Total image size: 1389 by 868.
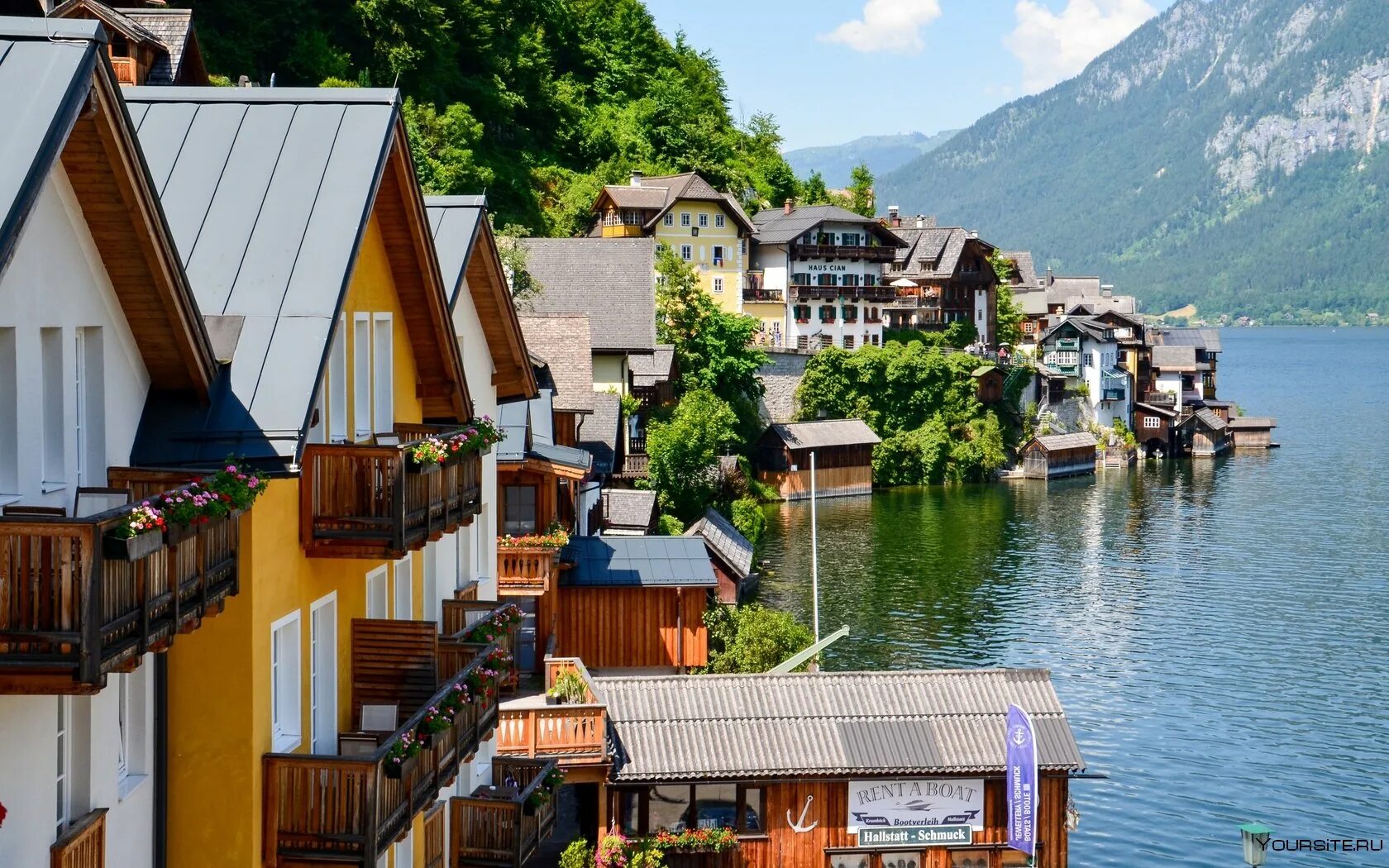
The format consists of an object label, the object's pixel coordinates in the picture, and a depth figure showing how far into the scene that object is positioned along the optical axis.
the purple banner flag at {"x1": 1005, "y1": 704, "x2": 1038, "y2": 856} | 27.45
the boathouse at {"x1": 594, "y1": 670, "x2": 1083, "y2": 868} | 28.62
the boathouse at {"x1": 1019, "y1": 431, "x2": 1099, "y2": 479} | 106.88
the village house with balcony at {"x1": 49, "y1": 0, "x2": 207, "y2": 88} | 27.58
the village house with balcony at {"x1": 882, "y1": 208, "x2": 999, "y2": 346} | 117.56
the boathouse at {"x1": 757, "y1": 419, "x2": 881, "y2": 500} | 93.69
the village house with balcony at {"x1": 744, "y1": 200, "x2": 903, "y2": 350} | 106.06
